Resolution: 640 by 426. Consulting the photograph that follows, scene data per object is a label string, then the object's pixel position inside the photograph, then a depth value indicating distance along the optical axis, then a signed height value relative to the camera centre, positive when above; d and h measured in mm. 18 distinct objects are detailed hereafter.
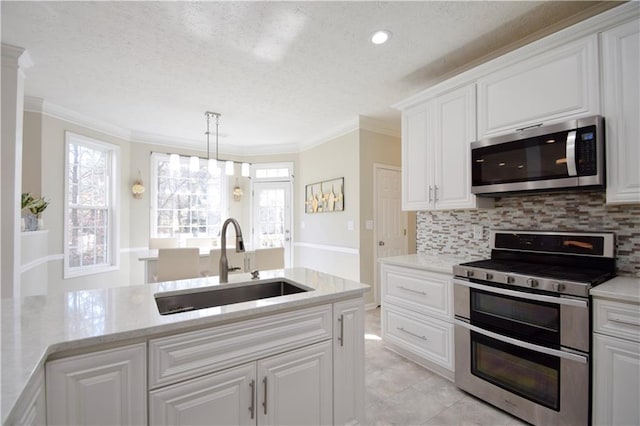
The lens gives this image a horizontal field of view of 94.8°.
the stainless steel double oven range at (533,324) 1604 -670
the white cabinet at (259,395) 1165 -786
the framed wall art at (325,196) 4453 +321
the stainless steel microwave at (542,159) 1754 +382
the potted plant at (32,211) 3031 +66
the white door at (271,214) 5617 +45
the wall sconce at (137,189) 4656 +440
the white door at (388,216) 4266 -1
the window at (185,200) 4996 +305
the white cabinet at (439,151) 2471 +597
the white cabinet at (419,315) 2281 -848
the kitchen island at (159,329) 910 -427
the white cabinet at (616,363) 1437 -744
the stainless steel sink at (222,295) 1604 -470
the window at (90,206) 3910 +147
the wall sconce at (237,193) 5582 +445
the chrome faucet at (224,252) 1702 -215
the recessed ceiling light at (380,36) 2206 +1375
